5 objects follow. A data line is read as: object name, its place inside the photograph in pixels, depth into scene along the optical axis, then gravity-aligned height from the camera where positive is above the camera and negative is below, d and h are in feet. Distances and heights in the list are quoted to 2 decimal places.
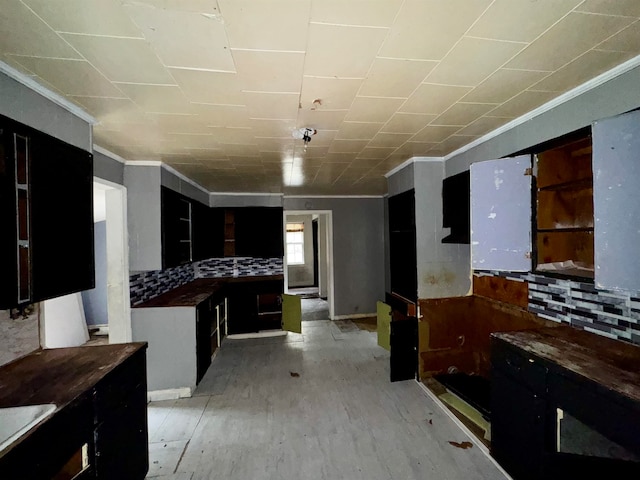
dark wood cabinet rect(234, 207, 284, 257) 16.11 +0.39
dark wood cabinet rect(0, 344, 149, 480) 3.80 -2.62
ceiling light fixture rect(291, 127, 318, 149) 7.54 +2.81
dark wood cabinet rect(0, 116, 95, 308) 4.59 +0.51
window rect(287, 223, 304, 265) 30.76 -0.50
